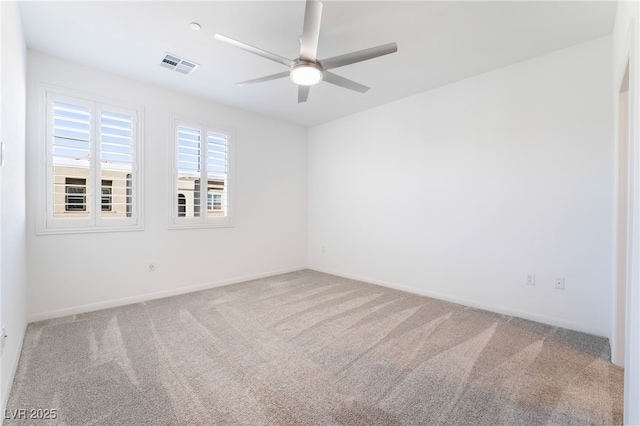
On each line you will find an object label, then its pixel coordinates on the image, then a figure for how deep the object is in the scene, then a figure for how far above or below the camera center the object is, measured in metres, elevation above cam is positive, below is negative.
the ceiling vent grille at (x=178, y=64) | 3.03 +1.66
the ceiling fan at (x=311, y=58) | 1.86 +1.22
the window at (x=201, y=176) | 3.96 +0.52
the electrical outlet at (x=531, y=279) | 3.01 -0.72
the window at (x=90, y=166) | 3.03 +0.52
